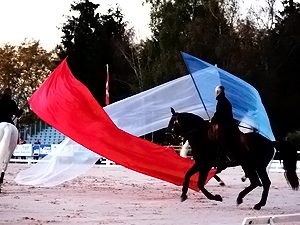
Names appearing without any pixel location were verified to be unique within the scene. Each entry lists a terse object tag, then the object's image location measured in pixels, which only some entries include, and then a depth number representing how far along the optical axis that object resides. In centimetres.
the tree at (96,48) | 4508
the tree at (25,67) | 4716
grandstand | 4000
